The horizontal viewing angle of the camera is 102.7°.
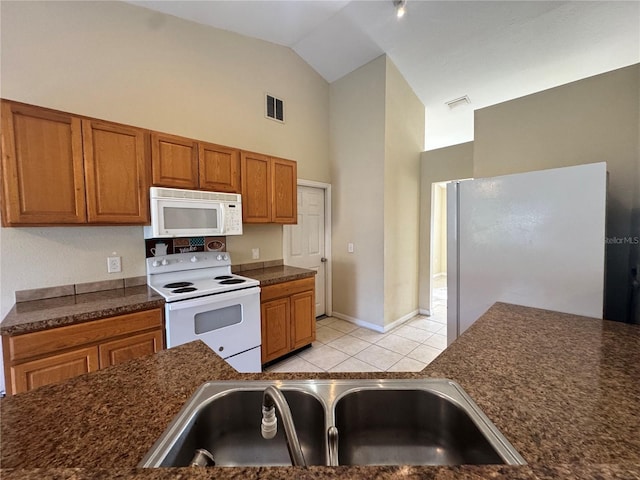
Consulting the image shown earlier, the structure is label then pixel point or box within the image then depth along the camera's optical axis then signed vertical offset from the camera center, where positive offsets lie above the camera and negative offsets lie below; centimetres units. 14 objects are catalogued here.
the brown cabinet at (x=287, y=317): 256 -95
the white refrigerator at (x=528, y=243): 142 -11
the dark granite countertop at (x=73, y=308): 146 -51
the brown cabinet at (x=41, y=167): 158 +43
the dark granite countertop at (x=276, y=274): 260 -50
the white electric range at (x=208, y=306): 194 -62
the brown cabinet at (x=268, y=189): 271 +45
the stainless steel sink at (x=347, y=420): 77 -61
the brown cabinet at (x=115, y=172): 184 +44
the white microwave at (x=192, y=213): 206 +15
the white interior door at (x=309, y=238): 363 -15
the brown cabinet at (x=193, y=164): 215 +60
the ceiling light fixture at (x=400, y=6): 255 +223
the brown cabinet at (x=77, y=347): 144 -73
